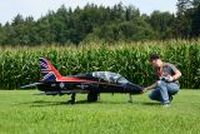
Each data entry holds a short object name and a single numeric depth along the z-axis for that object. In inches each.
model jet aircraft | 798.5
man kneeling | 690.8
